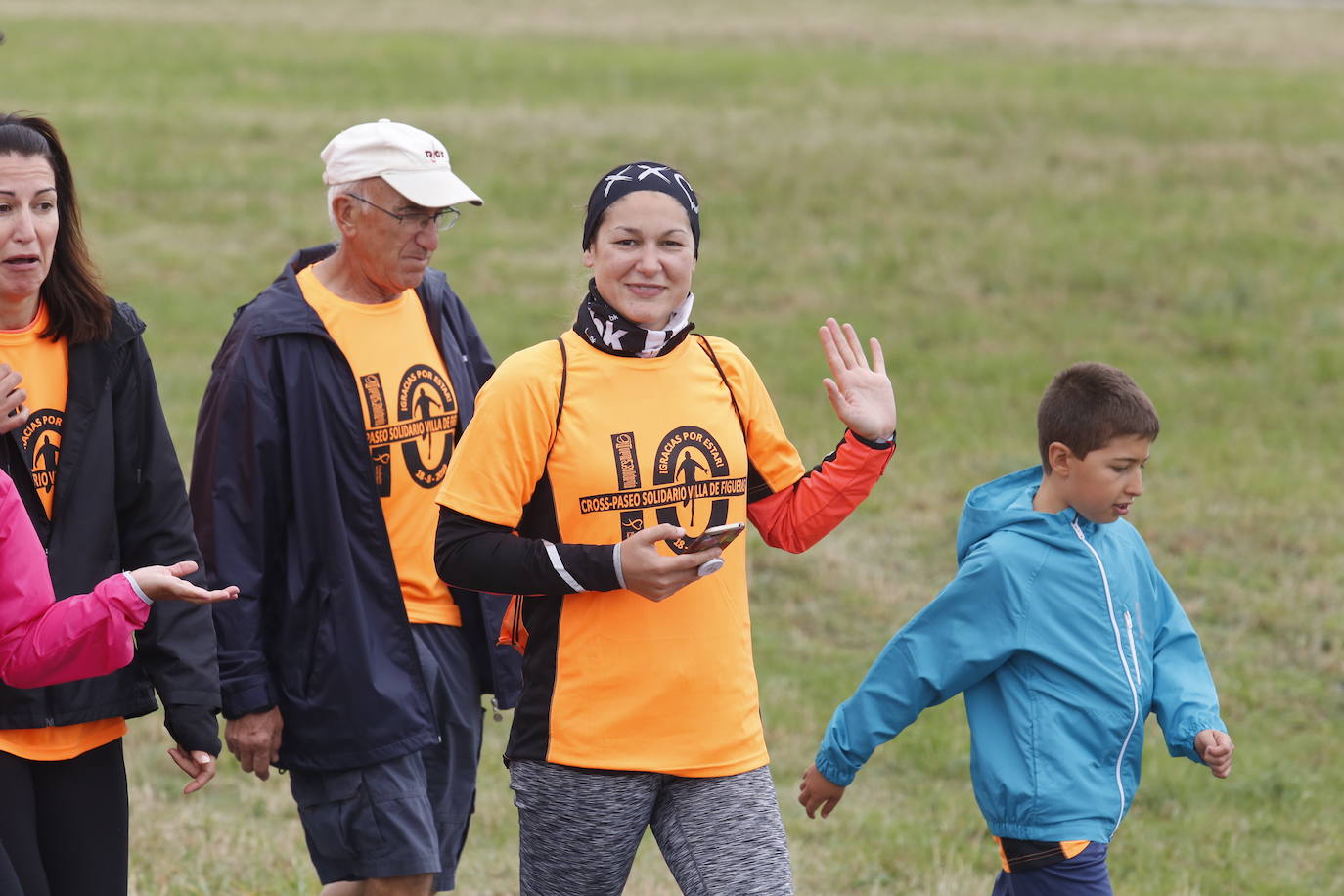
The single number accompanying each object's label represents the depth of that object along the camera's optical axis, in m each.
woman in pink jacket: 7.27
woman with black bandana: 7.80
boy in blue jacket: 8.45
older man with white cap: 8.98
